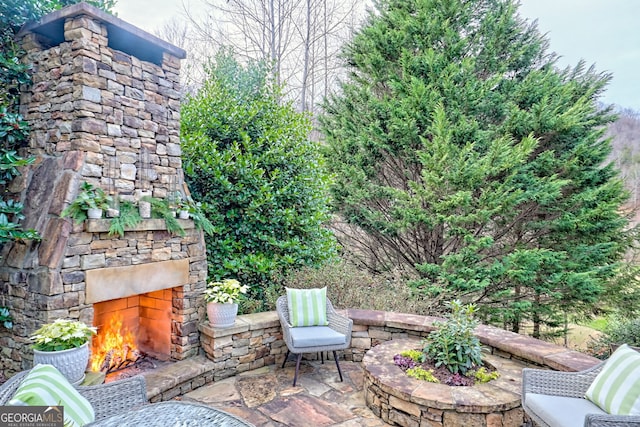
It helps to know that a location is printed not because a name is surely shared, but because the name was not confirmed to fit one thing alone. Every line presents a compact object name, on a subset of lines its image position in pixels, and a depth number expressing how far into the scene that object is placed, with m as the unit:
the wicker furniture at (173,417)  1.84
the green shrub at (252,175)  4.89
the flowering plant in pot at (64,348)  2.63
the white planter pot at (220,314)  3.94
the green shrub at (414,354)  3.47
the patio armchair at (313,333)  3.74
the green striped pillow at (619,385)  2.14
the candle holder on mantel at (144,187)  3.58
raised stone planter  2.75
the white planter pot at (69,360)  2.62
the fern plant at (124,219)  3.27
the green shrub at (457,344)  3.25
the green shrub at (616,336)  5.02
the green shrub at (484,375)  3.11
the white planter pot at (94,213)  3.12
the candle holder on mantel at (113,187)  3.33
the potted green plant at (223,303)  3.94
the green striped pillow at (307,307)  4.08
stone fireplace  3.09
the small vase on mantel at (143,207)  3.56
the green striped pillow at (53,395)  1.69
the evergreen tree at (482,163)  6.23
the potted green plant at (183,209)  3.96
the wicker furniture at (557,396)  2.28
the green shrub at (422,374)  3.11
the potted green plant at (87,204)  3.06
